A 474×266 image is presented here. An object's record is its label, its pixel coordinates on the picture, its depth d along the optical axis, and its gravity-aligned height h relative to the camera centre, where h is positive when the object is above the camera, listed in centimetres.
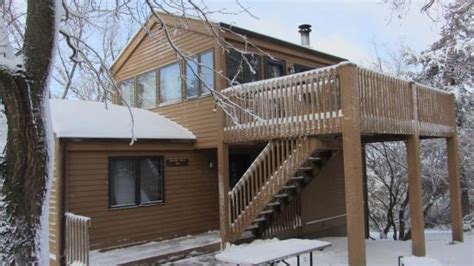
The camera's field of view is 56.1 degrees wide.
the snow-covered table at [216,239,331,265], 597 -134
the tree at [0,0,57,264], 379 +21
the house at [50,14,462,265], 759 +32
